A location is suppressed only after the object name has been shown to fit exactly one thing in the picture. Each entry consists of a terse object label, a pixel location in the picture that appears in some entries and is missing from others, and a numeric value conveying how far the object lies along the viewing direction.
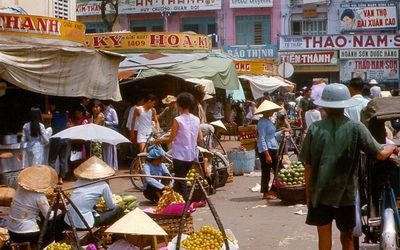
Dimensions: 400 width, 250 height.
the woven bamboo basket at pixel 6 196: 9.06
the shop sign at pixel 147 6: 37.38
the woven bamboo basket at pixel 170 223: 7.45
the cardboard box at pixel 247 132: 16.03
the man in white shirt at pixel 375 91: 17.88
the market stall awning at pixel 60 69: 11.41
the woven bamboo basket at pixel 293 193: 10.38
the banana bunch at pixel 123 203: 8.35
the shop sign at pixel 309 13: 37.34
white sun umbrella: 9.60
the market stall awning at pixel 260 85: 26.20
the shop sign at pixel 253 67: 26.25
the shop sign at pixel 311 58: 35.66
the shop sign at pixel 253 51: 36.59
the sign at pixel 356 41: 35.53
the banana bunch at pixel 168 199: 8.01
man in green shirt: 5.79
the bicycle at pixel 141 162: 11.58
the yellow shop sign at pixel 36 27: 12.70
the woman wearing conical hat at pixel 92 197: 7.27
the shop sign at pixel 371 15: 36.12
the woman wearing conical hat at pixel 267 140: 10.75
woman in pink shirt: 9.06
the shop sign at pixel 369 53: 35.62
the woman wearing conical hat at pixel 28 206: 6.97
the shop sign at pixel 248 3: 37.41
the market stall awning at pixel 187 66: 17.97
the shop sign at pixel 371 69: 35.88
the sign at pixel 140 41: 19.95
